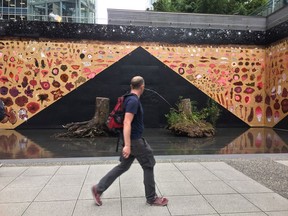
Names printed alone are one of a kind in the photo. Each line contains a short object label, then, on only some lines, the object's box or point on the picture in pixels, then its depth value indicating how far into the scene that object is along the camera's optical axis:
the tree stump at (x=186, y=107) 11.77
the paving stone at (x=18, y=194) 4.56
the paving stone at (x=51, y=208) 4.07
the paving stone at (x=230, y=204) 4.21
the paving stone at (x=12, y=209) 4.07
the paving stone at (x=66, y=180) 5.26
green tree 24.34
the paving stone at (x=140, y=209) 4.10
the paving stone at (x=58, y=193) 4.61
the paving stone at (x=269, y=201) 4.29
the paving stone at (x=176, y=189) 4.85
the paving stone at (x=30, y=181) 5.21
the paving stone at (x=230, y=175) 5.63
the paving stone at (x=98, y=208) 4.10
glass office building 27.15
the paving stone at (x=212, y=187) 4.93
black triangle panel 13.16
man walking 4.08
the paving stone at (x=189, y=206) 4.14
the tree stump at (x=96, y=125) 10.78
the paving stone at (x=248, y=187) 4.97
